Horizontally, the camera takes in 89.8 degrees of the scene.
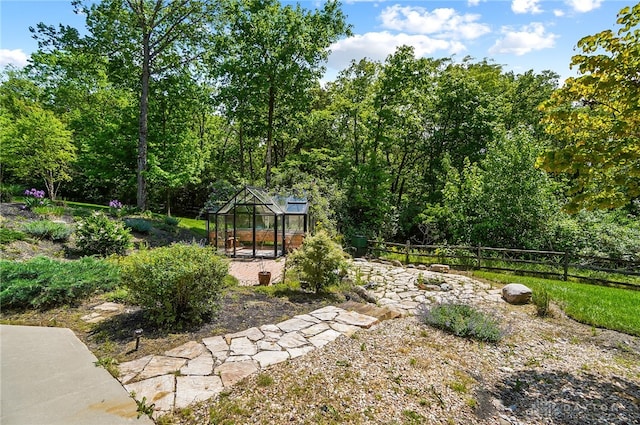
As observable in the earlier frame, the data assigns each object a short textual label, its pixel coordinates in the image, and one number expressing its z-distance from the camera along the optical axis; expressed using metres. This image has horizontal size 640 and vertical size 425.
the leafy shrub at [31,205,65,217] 10.05
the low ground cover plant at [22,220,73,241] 8.01
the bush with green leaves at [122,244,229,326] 4.45
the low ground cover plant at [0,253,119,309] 4.86
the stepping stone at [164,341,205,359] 3.78
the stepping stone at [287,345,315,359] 4.01
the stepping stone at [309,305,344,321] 5.39
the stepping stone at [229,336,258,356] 3.93
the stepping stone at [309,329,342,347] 4.37
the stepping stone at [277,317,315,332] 4.80
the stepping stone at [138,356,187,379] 3.36
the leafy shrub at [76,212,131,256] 8.05
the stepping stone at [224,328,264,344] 4.34
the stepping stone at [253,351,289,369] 3.76
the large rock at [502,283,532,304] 7.07
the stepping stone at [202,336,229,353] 4.00
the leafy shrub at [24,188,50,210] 10.42
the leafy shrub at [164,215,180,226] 14.08
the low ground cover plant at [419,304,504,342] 4.98
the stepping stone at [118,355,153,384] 3.25
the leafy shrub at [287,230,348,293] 6.57
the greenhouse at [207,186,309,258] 11.27
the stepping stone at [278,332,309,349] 4.26
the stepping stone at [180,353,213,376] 3.44
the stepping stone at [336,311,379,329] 5.15
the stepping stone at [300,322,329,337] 4.68
